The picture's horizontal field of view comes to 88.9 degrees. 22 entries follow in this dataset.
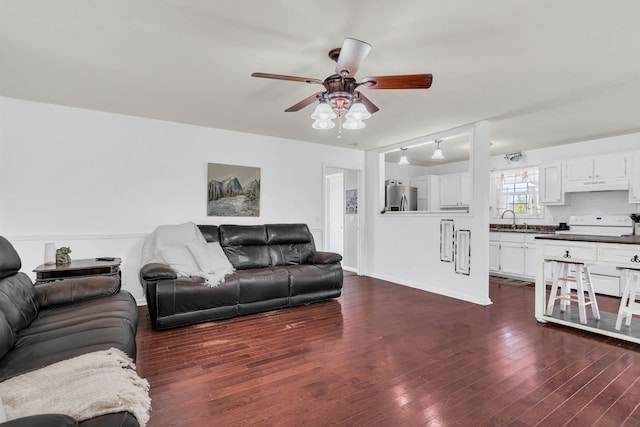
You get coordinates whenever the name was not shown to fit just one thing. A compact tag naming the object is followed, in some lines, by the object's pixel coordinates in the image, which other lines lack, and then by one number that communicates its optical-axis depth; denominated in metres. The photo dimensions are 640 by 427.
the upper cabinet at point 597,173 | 4.76
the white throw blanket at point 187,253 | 3.60
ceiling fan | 1.97
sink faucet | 6.14
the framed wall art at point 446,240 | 4.66
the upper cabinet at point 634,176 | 4.61
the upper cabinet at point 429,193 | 7.18
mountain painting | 4.64
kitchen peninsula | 2.91
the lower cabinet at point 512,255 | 5.56
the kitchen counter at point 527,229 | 5.69
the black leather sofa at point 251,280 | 3.26
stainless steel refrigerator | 6.36
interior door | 7.13
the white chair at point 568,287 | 3.24
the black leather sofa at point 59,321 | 1.54
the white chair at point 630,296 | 2.93
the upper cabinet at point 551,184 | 5.41
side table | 3.00
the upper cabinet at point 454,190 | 6.67
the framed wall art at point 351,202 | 6.53
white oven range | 4.67
